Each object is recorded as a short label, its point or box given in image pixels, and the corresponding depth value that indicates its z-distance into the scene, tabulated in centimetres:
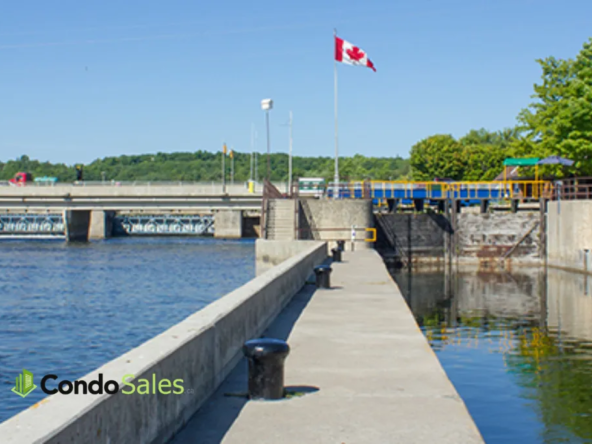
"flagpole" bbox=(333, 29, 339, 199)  4620
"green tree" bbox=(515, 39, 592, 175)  4978
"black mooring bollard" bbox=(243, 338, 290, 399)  866
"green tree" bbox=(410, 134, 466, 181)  11850
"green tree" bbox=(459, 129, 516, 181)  11500
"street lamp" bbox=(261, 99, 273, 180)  5252
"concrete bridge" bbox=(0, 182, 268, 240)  7519
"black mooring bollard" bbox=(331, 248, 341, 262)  3192
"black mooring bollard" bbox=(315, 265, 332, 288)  2100
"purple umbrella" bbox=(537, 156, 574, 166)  4881
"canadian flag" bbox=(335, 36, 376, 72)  4597
